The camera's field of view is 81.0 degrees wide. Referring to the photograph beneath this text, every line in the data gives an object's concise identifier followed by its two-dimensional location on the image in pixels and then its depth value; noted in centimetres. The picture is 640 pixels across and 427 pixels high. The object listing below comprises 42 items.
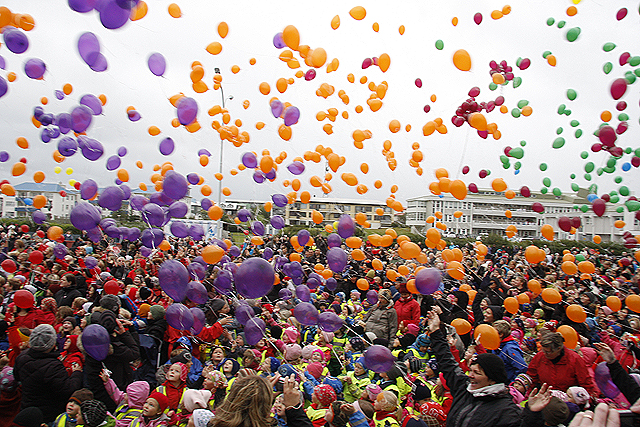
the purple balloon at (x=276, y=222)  725
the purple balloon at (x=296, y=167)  650
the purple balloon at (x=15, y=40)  353
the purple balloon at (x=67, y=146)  493
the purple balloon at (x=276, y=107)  590
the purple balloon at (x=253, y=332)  373
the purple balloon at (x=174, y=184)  470
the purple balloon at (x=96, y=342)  307
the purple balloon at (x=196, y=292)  409
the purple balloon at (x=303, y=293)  572
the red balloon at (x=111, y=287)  491
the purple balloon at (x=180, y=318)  376
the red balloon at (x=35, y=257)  686
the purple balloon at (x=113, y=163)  619
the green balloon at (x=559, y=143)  658
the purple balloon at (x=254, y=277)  327
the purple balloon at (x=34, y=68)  423
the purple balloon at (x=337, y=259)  543
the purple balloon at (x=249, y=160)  601
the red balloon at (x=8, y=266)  642
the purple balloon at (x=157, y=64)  456
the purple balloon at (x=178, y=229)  603
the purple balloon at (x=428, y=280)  426
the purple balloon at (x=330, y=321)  405
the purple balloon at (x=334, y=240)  620
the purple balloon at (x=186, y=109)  443
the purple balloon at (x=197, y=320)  385
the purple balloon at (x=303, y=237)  672
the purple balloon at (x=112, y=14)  288
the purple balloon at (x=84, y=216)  440
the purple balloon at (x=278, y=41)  555
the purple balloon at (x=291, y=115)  570
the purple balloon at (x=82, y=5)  283
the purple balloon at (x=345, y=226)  567
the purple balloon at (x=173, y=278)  359
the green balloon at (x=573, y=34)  557
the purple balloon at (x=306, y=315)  418
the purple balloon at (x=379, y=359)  330
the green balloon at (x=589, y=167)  635
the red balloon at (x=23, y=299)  382
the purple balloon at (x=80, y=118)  448
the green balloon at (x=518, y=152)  684
